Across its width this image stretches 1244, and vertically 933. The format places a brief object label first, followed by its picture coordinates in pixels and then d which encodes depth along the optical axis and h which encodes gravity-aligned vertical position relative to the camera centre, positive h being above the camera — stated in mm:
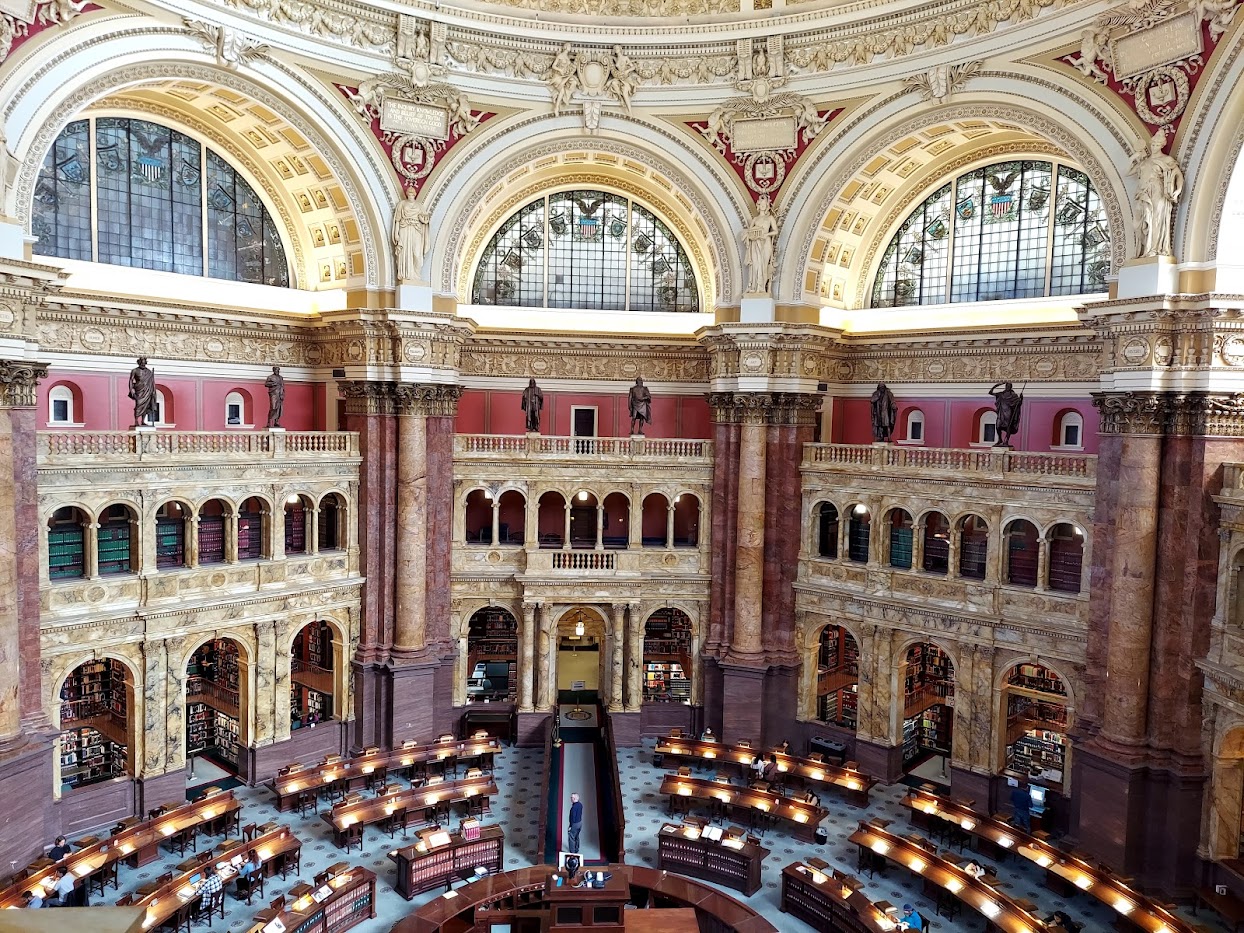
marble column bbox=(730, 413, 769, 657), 29125 -3967
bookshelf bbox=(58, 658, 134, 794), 24422 -8926
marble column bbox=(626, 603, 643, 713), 30219 -8482
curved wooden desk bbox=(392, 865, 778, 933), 18656 -10657
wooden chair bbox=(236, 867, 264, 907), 20016 -10909
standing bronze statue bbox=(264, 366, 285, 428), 26312 +575
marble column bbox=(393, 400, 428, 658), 28094 -3791
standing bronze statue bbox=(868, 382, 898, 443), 27344 +286
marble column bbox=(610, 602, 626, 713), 30234 -8212
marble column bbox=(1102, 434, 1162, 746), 21250 -3877
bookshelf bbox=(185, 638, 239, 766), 27562 -9468
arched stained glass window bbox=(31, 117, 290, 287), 24938 +6203
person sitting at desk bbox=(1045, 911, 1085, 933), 18719 -10699
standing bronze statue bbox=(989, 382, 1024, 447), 24500 +394
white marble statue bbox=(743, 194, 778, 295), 28281 +5604
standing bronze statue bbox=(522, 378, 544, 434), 29844 +437
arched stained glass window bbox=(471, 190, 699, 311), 32875 +5905
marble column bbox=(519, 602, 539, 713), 29969 -8369
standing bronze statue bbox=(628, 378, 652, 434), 29625 +521
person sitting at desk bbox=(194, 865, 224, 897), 18745 -10186
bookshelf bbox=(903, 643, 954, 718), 29375 -8833
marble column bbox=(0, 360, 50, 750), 19969 -3373
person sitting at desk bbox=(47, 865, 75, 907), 18541 -10190
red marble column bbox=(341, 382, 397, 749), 28047 -4353
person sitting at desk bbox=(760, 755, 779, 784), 26375 -10616
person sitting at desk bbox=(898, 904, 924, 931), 18269 -10476
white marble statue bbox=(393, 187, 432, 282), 27328 +5510
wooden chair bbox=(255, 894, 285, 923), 17703 -10235
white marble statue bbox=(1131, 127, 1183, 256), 20938 +5509
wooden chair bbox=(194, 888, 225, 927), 19453 -11042
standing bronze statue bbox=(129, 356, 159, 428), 23062 +536
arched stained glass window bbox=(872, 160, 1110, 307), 26938 +5956
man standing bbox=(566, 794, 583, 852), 21641 -10150
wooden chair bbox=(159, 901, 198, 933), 18547 -10849
